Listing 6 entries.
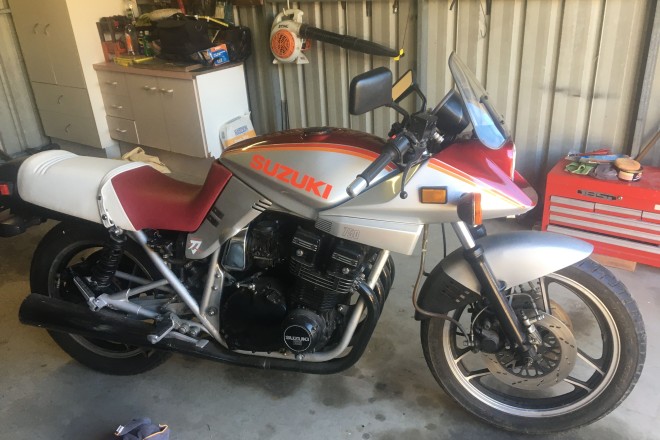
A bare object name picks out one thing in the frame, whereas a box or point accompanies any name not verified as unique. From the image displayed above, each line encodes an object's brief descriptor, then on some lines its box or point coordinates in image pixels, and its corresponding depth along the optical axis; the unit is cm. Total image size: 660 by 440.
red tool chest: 262
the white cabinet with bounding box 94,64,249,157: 379
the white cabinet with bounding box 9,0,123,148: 410
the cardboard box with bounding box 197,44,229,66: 376
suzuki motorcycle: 153
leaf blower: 347
